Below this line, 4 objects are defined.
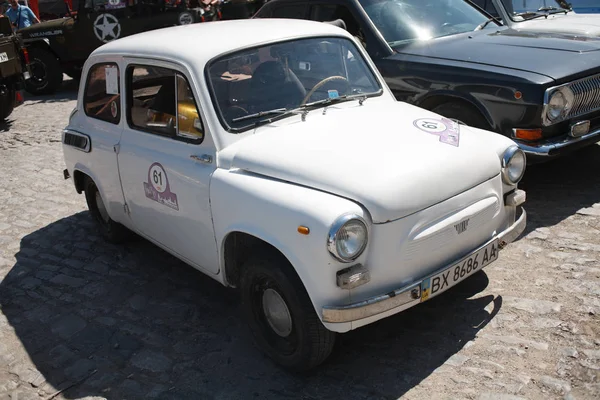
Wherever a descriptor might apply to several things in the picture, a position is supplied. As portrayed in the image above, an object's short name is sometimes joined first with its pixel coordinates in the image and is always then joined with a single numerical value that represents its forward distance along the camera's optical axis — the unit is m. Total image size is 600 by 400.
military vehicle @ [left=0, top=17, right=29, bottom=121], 10.36
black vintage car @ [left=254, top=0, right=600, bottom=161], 5.14
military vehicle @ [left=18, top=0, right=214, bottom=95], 12.73
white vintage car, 3.15
